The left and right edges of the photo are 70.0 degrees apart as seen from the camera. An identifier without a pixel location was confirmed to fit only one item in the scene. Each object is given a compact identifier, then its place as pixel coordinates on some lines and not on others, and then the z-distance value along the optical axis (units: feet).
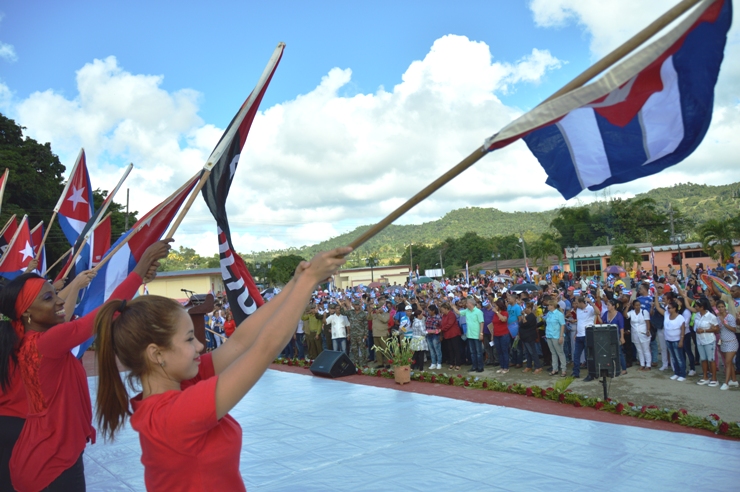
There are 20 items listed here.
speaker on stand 26.40
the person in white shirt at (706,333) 29.09
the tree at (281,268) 185.47
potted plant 34.81
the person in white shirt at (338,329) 46.44
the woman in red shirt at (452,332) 41.08
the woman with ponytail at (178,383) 4.71
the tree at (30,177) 82.12
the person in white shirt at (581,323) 34.42
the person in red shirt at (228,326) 55.07
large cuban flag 6.02
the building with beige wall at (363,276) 234.17
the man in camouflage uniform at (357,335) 45.65
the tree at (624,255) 134.62
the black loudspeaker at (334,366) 37.88
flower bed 20.61
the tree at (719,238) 117.39
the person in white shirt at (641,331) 34.06
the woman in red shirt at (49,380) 7.89
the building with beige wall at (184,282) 141.18
